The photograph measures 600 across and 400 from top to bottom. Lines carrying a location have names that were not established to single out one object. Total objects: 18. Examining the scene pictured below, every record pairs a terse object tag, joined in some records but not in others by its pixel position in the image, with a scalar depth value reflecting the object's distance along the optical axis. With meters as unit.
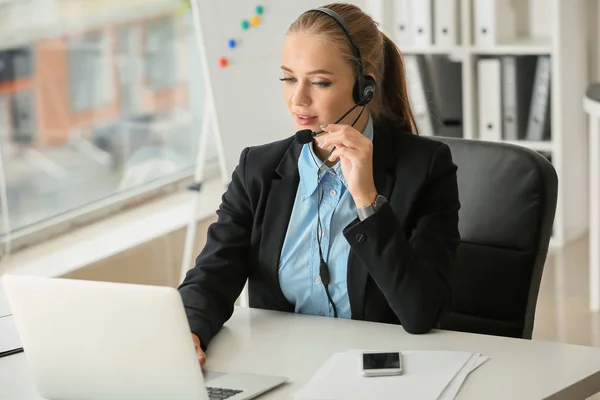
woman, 2.48
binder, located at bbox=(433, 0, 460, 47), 6.02
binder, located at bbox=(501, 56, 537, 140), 5.95
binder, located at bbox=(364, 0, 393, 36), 6.18
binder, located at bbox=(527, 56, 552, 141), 5.91
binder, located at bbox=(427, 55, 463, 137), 6.28
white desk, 2.07
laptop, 1.93
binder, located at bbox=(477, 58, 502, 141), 5.98
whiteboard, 4.88
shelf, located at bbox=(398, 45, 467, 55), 6.09
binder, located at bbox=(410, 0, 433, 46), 6.03
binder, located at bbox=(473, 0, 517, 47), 5.96
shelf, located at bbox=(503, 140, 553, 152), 6.00
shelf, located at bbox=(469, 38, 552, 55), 5.88
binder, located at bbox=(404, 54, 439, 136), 6.02
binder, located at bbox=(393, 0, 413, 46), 6.13
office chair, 2.66
